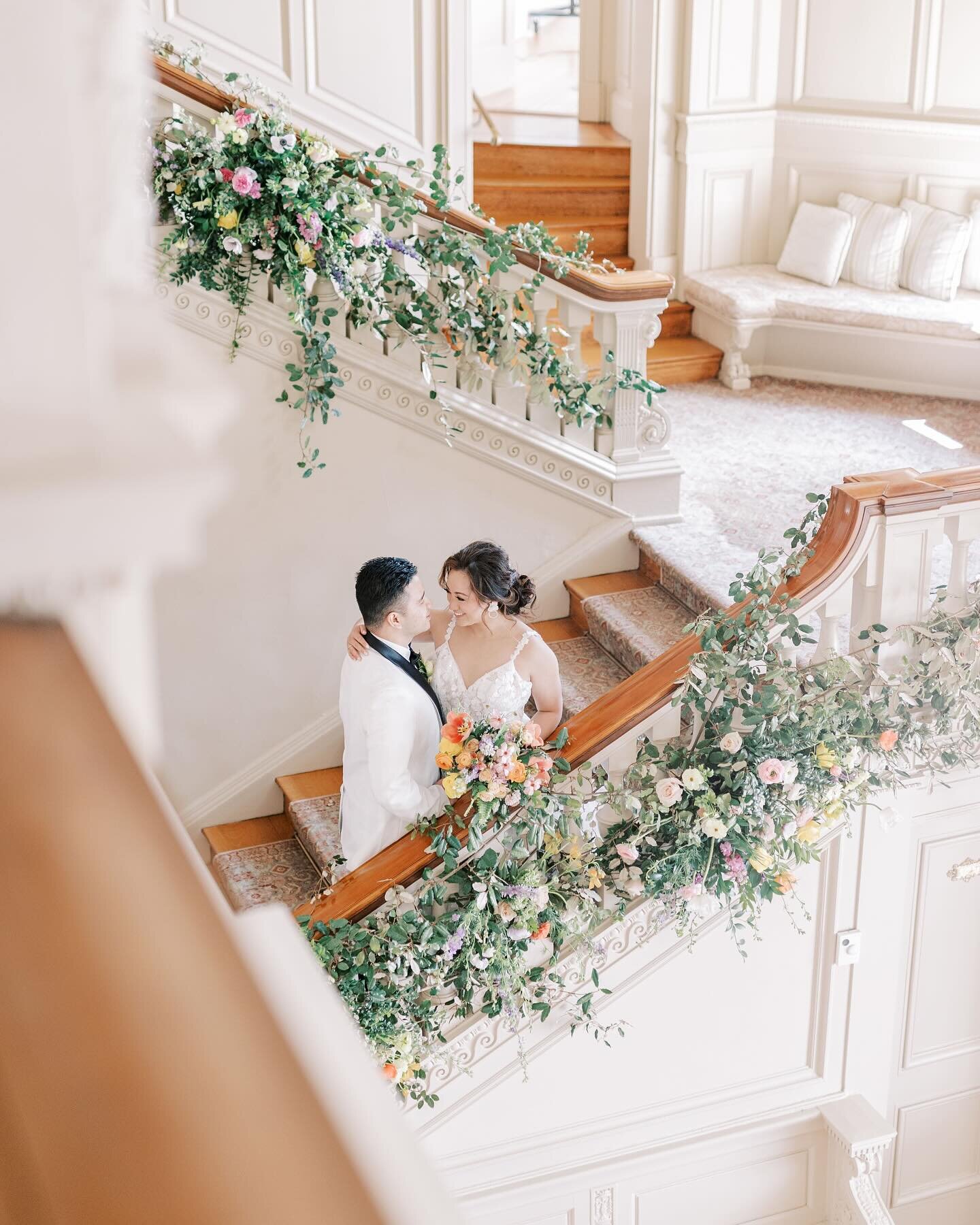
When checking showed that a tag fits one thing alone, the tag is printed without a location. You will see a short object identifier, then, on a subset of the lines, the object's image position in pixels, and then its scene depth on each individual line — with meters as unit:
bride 3.88
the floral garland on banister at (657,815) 3.46
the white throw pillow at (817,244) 7.27
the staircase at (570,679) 4.70
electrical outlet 4.27
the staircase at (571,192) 7.55
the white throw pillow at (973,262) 7.02
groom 3.69
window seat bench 6.86
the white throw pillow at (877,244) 7.18
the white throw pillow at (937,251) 6.98
